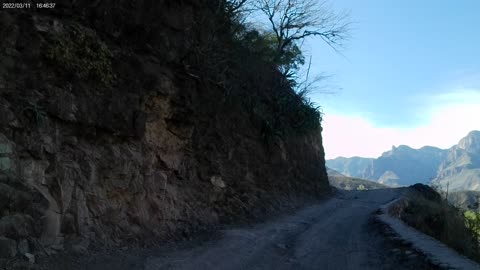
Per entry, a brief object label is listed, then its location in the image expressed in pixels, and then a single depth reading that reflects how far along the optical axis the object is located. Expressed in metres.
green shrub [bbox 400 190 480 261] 11.27
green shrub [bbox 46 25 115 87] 7.79
